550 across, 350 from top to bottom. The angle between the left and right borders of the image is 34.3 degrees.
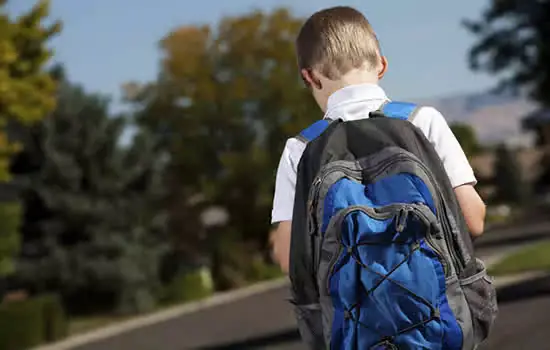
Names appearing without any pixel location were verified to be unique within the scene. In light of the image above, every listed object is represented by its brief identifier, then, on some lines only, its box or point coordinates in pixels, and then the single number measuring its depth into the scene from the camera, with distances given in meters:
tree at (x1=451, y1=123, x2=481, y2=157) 59.61
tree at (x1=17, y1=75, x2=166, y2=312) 23.58
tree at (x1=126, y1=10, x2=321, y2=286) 34.38
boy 2.89
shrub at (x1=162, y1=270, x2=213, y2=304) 25.86
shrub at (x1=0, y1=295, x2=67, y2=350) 18.55
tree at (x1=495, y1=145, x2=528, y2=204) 58.47
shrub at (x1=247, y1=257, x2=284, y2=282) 29.70
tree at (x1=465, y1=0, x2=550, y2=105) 27.42
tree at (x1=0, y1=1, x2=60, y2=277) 15.80
